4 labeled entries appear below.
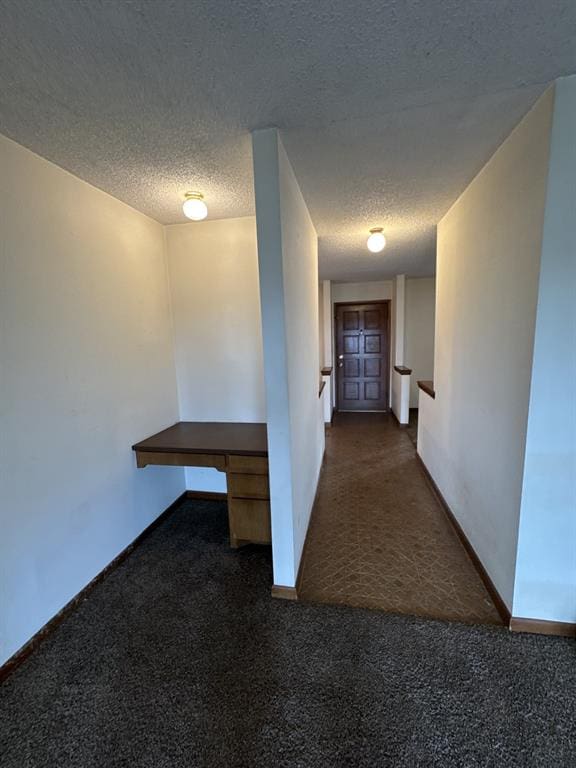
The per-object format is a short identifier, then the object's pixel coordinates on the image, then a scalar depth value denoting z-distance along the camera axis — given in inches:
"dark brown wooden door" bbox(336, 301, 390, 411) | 237.8
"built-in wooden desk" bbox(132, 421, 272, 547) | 83.5
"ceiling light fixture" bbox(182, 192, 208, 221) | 80.4
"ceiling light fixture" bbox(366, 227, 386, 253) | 114.5
